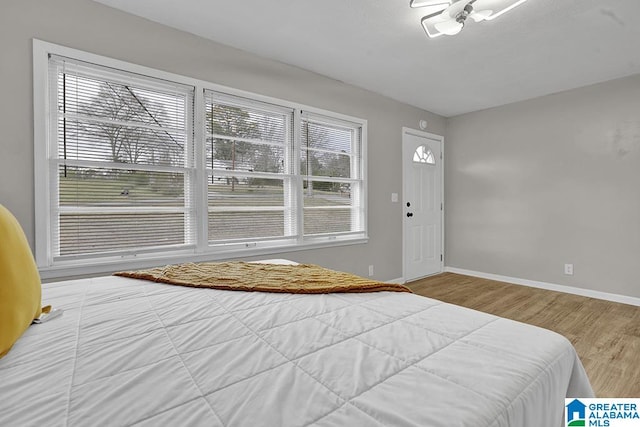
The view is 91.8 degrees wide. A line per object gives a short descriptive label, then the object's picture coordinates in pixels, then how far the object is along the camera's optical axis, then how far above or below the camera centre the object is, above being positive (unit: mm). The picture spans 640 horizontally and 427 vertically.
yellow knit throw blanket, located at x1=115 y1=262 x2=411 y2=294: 1469 -353
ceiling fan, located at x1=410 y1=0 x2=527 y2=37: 1997 +1315
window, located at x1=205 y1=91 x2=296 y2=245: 2709 +400
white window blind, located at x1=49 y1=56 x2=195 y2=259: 2078 +380
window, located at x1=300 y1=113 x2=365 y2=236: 3324 +417
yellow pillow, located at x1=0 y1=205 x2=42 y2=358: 885 -228
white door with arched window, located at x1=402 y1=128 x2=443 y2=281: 4320 +109
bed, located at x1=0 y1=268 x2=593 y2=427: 624 -395
